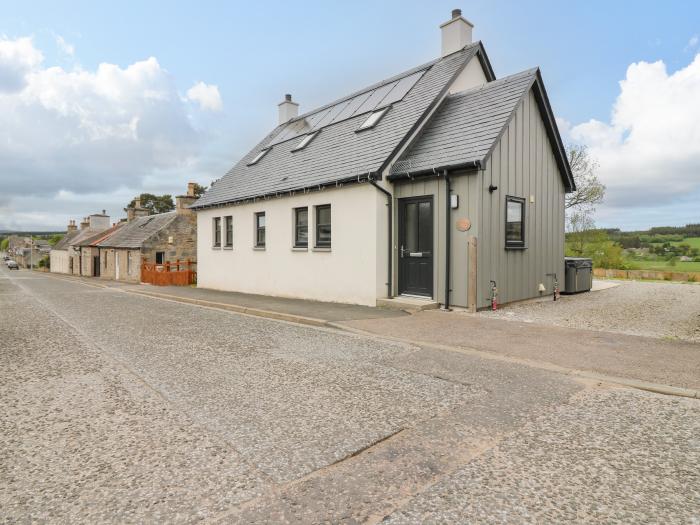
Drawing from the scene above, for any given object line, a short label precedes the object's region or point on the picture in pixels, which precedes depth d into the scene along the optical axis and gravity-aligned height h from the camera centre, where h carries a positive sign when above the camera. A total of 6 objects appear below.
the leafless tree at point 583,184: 24.27 +3.96
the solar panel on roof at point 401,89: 14.21 +5.60
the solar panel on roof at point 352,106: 16.27 +5.71
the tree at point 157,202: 64.69 +7.75
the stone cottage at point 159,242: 29.55 +0.83
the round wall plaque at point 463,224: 9.84 +0.67
